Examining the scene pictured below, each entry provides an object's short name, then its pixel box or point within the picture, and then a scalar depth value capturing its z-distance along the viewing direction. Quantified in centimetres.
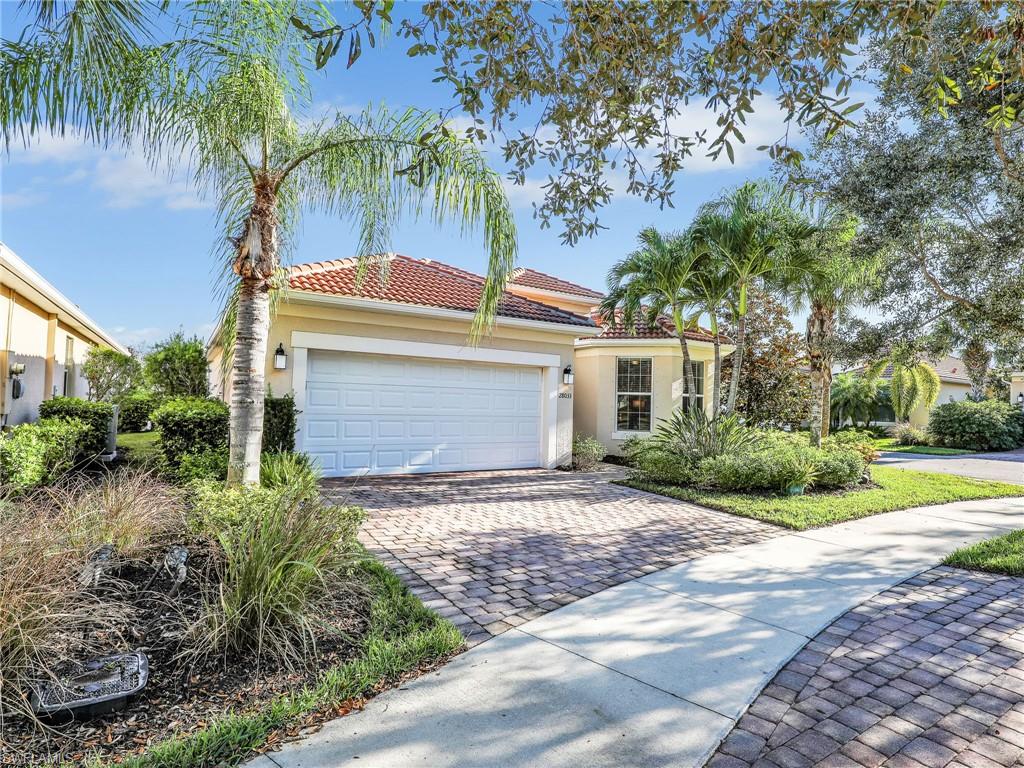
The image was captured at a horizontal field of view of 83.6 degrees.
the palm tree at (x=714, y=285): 1167
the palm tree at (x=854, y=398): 2762
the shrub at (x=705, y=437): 1116
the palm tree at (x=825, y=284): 960
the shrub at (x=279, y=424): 952
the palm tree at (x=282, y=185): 609
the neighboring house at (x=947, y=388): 2971
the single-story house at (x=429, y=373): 1075
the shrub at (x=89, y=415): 1063
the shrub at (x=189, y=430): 827
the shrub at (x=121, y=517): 451
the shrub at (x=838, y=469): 1065
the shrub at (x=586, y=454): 1382
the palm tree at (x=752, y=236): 1080
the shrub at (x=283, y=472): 640
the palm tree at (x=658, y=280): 1177
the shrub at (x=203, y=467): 798
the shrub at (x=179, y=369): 1627
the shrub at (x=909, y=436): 2350
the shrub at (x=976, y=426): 2212
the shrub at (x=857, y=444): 1205
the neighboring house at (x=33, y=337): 1054
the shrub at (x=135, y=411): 1958
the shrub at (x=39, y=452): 734
